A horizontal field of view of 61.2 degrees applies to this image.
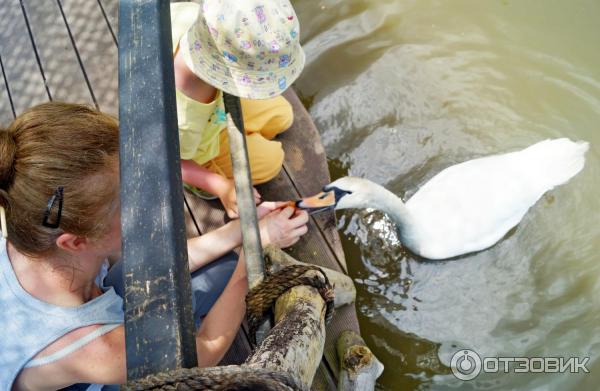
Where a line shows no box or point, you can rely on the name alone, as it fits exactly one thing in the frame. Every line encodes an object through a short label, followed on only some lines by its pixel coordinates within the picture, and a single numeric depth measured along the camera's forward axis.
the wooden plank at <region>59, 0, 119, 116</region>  2.41
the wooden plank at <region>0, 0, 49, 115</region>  2.42
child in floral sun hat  1.39
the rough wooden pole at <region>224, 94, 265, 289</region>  1.49
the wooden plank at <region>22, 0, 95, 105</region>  2.41
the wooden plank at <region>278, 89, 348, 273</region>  2.16
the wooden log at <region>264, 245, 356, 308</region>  1.68
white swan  2.24
